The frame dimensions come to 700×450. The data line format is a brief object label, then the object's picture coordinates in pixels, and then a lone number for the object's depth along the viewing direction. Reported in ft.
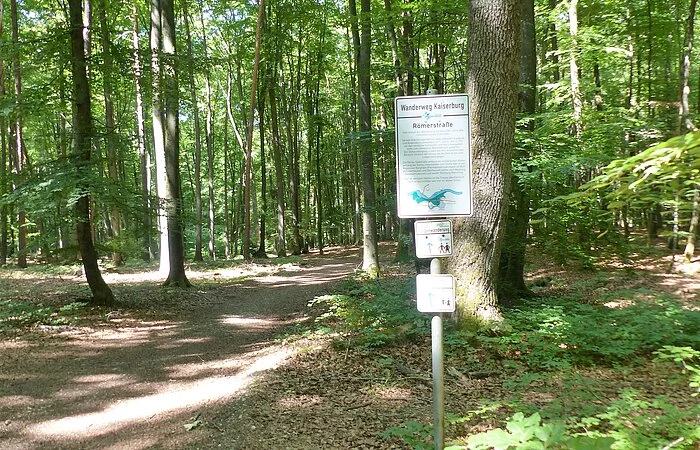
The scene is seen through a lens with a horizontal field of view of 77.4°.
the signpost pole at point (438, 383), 9.06
